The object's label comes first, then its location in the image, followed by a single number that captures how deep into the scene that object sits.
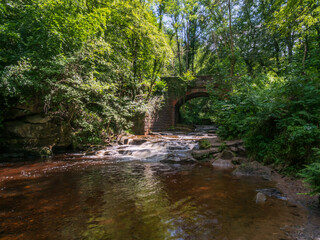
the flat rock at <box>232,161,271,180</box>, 4.16
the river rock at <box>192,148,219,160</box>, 6.10
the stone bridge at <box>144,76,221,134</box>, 15.19
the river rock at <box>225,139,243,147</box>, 6.00
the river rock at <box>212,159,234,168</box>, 5.25
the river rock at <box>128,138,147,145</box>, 8.77
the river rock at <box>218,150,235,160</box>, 5.63
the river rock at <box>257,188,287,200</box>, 2.86
